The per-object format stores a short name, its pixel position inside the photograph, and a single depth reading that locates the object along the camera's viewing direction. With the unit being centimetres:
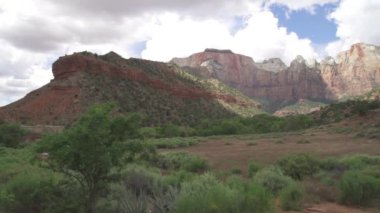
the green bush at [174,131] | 5738
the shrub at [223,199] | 776
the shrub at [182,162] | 2236
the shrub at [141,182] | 1145
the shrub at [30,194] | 1048
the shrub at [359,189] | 1269
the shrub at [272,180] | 1364
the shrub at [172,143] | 4009
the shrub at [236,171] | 2034
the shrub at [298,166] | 1842
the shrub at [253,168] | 1916
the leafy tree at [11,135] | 4541
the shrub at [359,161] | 1910
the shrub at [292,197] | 1163
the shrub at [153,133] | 5214
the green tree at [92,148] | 1011
